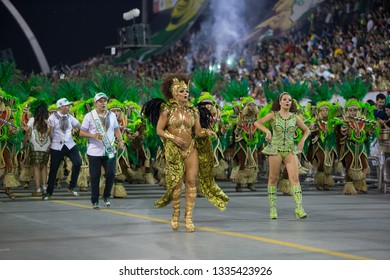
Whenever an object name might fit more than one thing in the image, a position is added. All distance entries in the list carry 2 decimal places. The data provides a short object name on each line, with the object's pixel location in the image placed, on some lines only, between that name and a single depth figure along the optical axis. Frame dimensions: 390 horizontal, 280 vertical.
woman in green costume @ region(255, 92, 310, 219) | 14.39
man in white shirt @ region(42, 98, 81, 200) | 18.42
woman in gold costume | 12.65
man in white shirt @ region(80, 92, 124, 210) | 16.00
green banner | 48.69
